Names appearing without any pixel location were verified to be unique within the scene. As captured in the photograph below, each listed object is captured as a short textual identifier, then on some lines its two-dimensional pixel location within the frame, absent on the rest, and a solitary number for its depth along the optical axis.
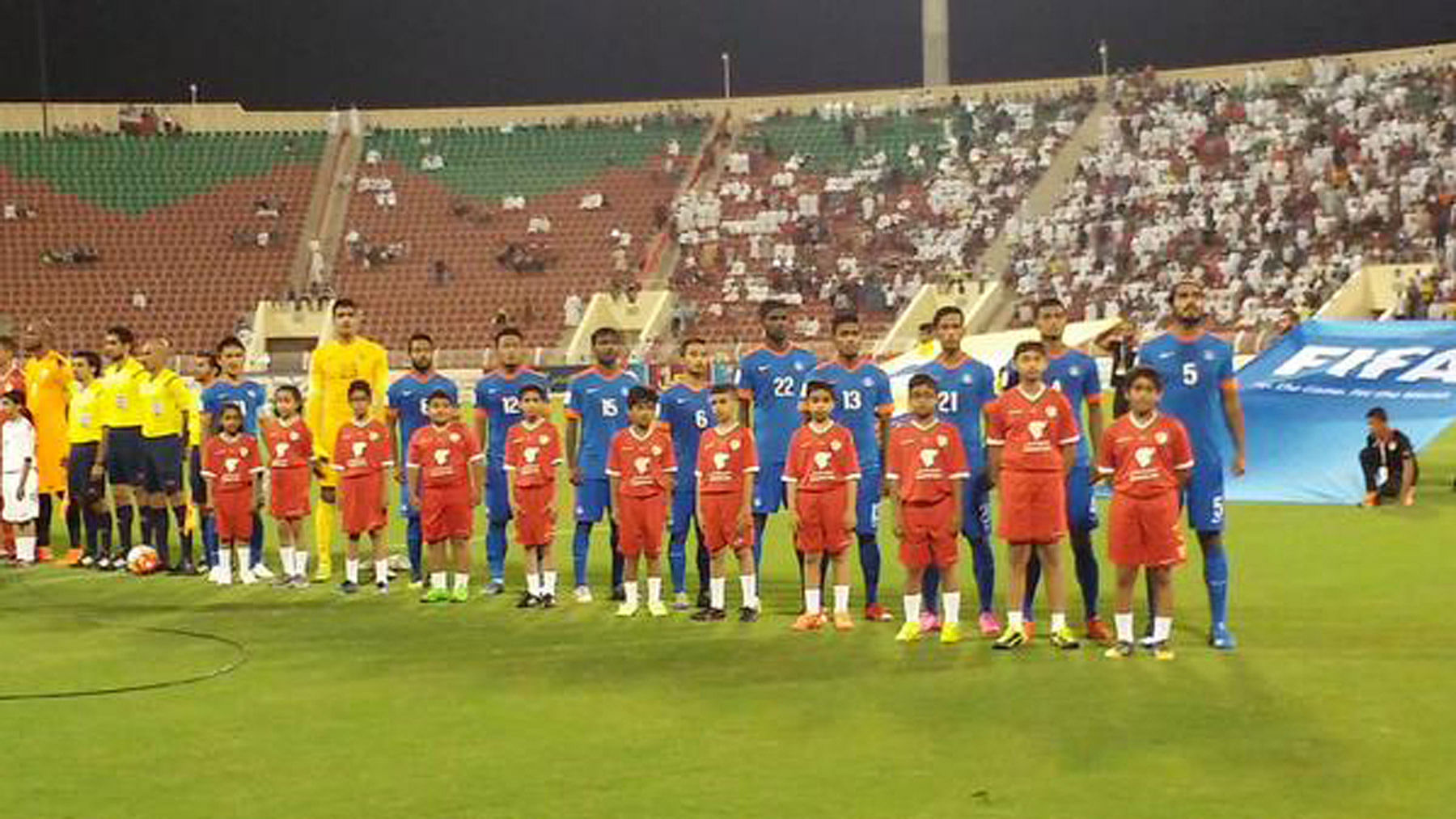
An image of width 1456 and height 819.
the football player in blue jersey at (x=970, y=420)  10.95
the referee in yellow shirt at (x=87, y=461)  15.48
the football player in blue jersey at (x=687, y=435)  12.31
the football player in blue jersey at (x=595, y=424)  12.68
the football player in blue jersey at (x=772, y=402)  12.03
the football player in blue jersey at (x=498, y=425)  13.27
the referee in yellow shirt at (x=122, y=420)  14.91
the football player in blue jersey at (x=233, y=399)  14.41
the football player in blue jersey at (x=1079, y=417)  10.69
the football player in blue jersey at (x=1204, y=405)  10.17
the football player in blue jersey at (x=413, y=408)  13.69
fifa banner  18.14
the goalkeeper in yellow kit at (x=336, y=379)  14.12
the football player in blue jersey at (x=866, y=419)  11.67
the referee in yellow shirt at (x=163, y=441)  14.87
